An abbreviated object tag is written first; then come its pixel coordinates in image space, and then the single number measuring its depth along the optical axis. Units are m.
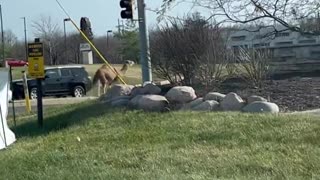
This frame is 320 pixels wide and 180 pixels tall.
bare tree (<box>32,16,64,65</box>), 76.25
